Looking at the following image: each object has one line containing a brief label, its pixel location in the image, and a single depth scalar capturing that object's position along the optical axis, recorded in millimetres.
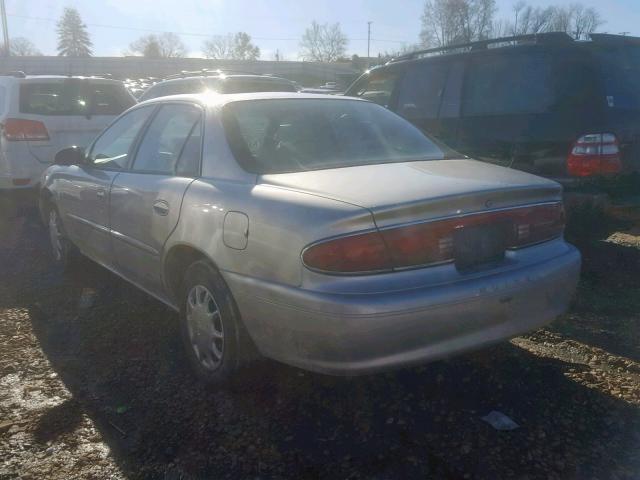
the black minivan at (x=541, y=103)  4969
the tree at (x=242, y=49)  84250
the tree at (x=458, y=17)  64875
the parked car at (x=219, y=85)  9914
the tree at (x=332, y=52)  81500
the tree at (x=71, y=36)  93188
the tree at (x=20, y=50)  81044
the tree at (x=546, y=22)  52828
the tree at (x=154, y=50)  88500
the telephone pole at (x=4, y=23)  47250
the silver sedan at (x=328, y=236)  2752
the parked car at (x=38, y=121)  8242
